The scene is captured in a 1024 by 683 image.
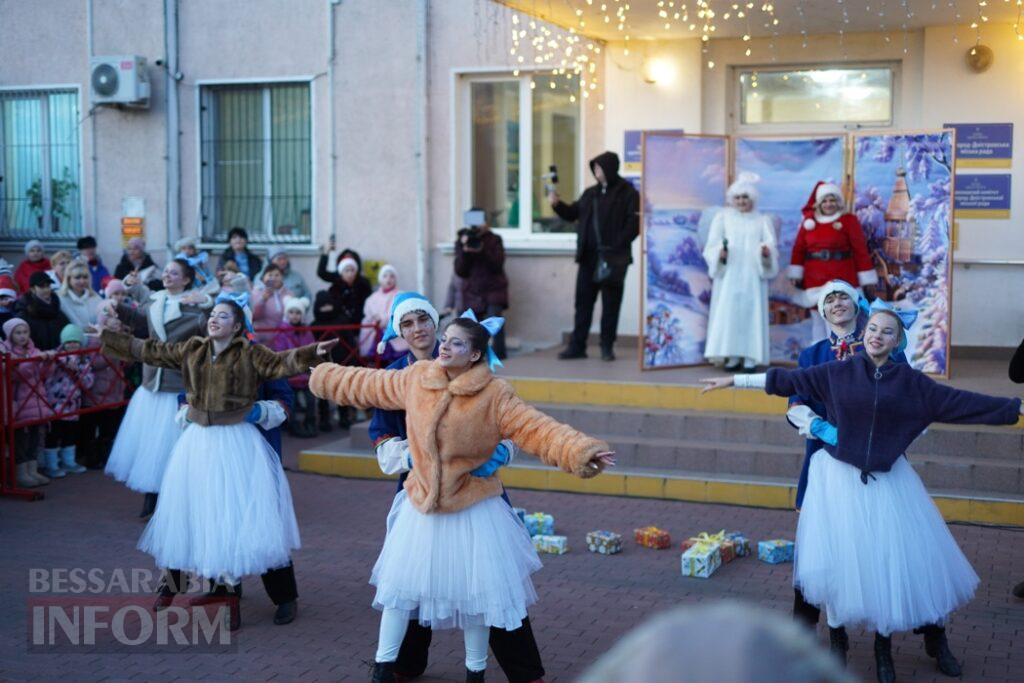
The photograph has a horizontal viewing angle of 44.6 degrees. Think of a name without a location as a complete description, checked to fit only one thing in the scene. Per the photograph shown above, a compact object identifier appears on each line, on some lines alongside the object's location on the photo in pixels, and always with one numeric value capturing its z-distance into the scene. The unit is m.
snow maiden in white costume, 11.83
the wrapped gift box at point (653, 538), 8.59
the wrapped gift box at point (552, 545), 8.48
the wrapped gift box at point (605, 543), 8.48
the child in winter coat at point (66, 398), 10.84
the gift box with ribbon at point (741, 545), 8.36
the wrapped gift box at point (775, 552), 8.22
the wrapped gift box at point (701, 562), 7.90
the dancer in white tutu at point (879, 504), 5.79
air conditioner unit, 15.84
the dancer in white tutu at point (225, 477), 6.69
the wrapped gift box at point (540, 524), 8.88
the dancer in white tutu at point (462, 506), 5.43
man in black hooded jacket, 12.42
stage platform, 9.45
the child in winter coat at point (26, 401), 10.43
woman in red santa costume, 11.28
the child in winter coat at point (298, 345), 12.77
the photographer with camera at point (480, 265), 13.59
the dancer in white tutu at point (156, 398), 8.66
